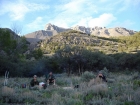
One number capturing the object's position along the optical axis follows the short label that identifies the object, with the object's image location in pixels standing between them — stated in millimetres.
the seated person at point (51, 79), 11952
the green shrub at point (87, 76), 14052
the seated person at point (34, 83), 11161
